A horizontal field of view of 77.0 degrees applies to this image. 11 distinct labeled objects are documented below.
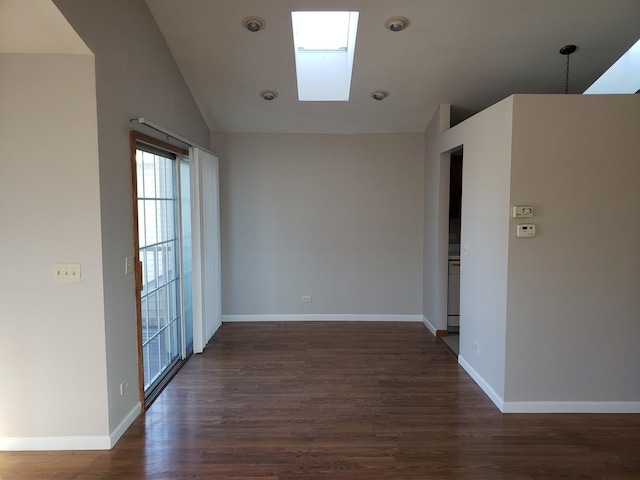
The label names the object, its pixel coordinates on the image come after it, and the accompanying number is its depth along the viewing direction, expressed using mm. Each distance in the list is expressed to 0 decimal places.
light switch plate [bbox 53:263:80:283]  2496
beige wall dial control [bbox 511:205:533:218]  2959
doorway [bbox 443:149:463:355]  4895
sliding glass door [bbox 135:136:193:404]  3334
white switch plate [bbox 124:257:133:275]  2850
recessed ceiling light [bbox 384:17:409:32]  3381
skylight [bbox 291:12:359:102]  4258
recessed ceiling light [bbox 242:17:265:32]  3391
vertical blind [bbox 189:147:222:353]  4180
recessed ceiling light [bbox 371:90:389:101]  4461
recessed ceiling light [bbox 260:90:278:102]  4438
